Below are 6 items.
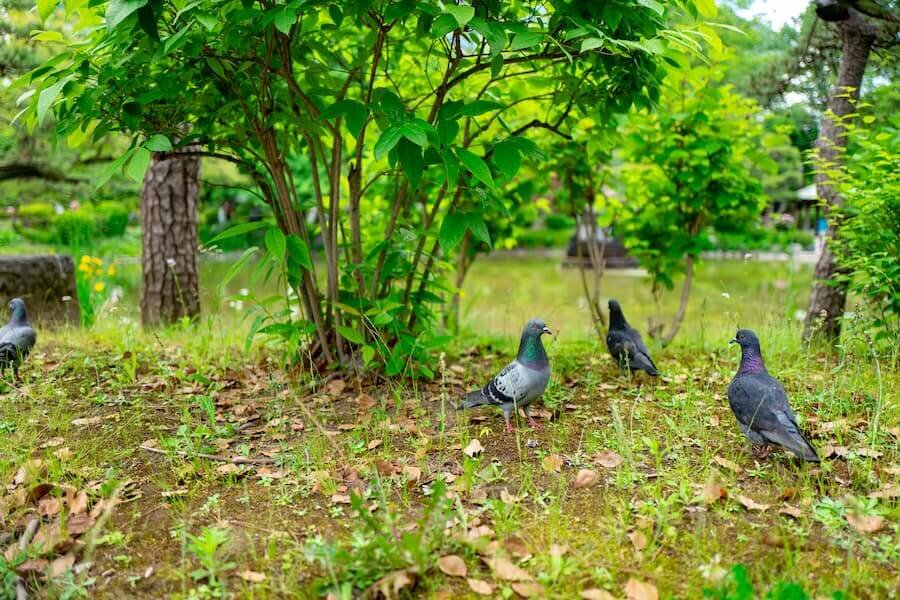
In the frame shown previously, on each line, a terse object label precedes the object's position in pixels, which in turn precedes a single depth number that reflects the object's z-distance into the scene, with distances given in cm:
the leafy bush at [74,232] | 592
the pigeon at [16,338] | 339
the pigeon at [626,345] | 345
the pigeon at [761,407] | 232
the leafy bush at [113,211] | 1720
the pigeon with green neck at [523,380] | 279
